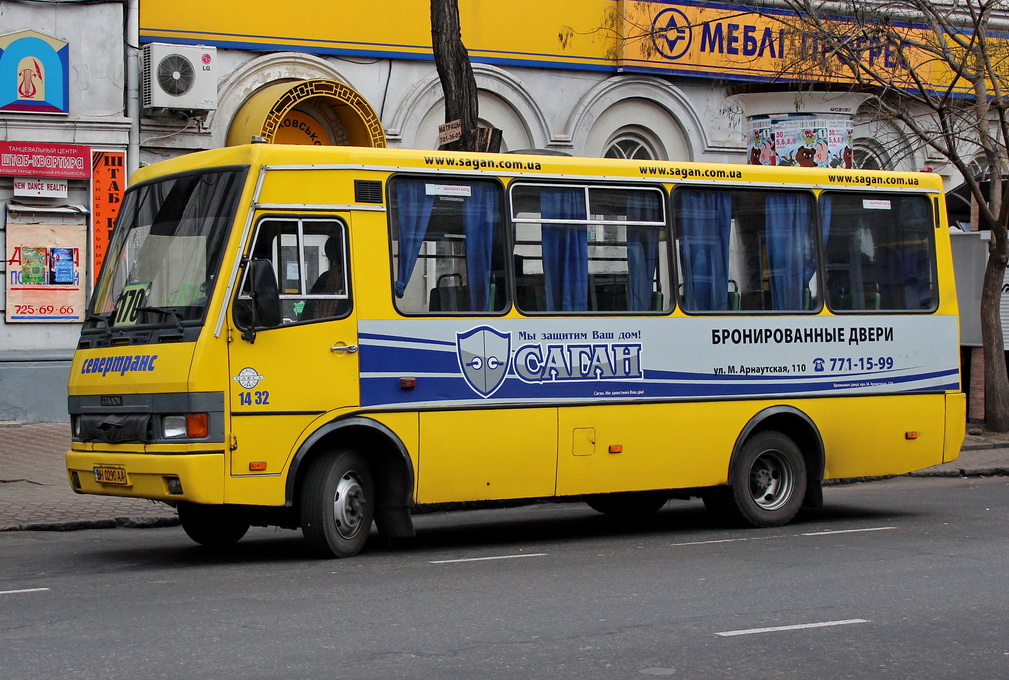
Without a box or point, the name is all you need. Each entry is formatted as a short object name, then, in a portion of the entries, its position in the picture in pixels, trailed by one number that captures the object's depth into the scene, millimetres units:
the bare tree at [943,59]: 18438
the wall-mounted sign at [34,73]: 17469
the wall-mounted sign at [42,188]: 17578
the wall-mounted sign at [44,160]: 17438
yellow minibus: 9398
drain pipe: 18094
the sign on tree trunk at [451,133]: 13617
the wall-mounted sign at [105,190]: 18000
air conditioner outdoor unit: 17875
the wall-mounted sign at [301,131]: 19156
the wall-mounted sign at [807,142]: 20266
